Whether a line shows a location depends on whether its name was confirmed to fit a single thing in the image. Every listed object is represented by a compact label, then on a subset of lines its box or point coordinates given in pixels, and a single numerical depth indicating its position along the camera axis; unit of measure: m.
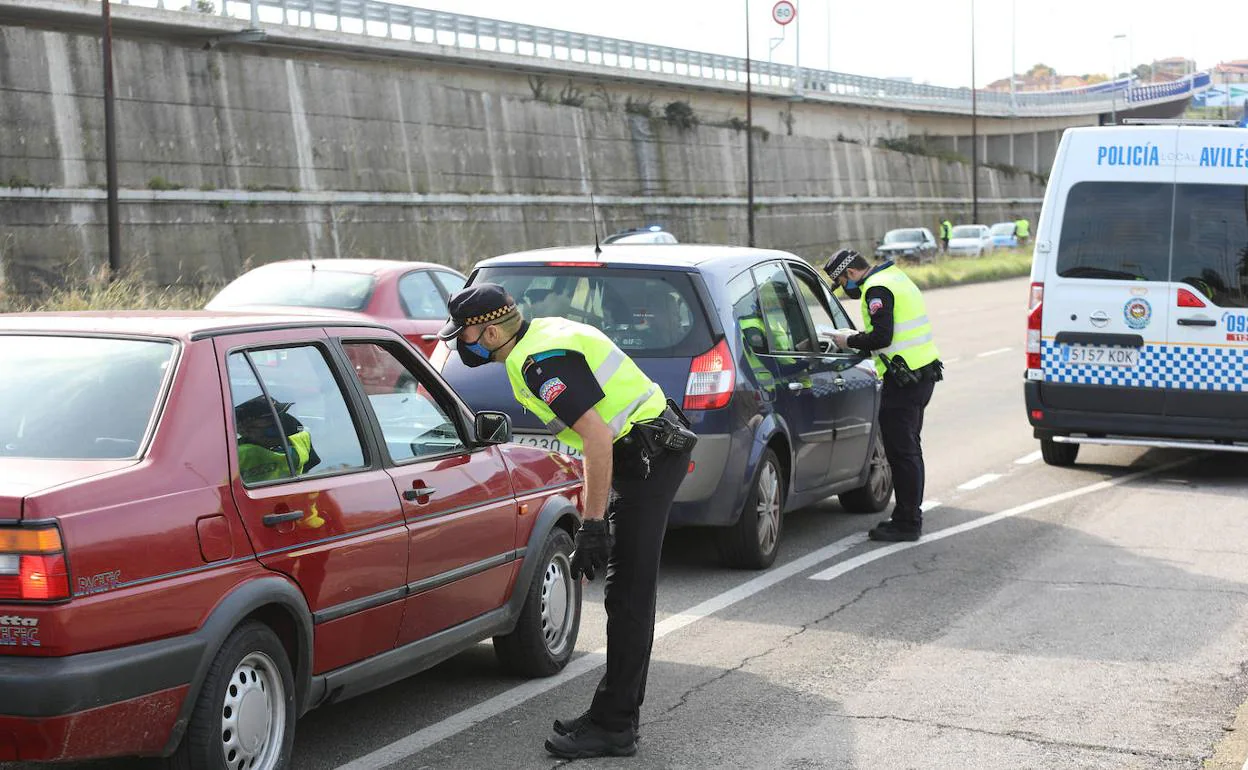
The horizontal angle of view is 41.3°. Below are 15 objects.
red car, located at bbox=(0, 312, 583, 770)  4.13
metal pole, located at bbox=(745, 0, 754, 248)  52.53
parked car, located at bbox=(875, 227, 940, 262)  55.28
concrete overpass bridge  39.59
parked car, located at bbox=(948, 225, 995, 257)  60.88
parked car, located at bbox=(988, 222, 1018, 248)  66.88
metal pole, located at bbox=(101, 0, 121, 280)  27.06
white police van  12.03
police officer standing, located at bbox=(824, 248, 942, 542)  9.87
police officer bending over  5.28
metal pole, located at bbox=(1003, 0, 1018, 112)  118.12
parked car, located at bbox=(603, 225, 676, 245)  32.41
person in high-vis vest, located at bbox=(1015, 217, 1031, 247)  68.06
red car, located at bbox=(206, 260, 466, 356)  13.03
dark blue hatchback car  8.28
